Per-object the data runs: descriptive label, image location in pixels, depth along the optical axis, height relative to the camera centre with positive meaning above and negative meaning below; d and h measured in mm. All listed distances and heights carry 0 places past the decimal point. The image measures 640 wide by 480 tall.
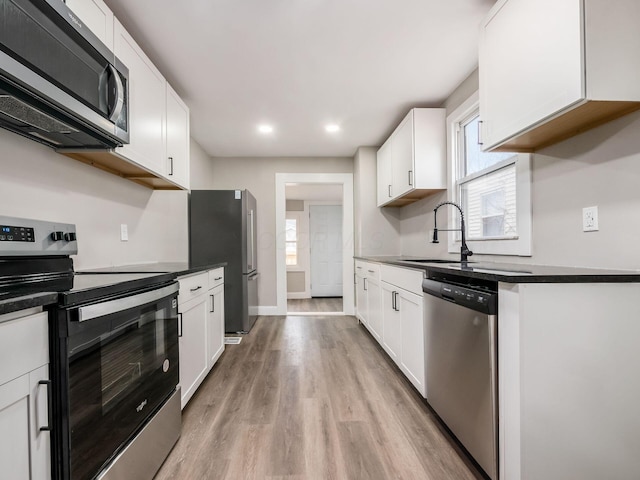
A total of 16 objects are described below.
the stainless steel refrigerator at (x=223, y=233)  3607 +88
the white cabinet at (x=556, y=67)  1184 +722
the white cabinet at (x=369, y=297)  3105 -663
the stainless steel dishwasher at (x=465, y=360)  1261 -576
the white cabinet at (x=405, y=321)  1997 -618
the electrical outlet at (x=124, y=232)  2230 +70
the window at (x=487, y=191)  1953 +357
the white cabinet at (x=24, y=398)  738 -395
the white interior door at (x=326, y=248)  6820 -186
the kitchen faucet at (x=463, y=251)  2211 -91
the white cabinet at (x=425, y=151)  3012 +862
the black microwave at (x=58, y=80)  990 +614
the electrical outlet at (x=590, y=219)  1447 +86
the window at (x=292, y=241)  6785 -21
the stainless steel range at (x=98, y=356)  900 -412
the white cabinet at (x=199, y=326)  1898 -619
